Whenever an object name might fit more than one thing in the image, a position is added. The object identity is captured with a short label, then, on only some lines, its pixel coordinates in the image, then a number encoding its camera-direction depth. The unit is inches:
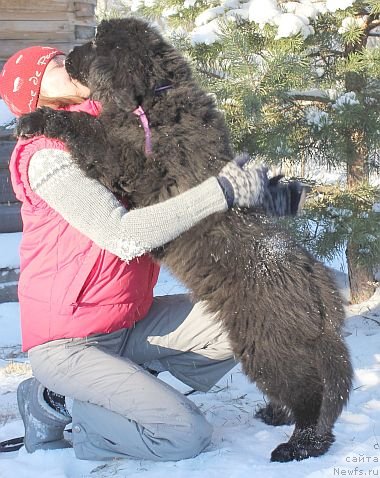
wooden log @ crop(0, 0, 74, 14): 209.5
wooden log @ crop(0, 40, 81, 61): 212.4
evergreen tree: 126.8
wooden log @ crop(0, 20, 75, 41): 211.8
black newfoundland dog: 84.0
